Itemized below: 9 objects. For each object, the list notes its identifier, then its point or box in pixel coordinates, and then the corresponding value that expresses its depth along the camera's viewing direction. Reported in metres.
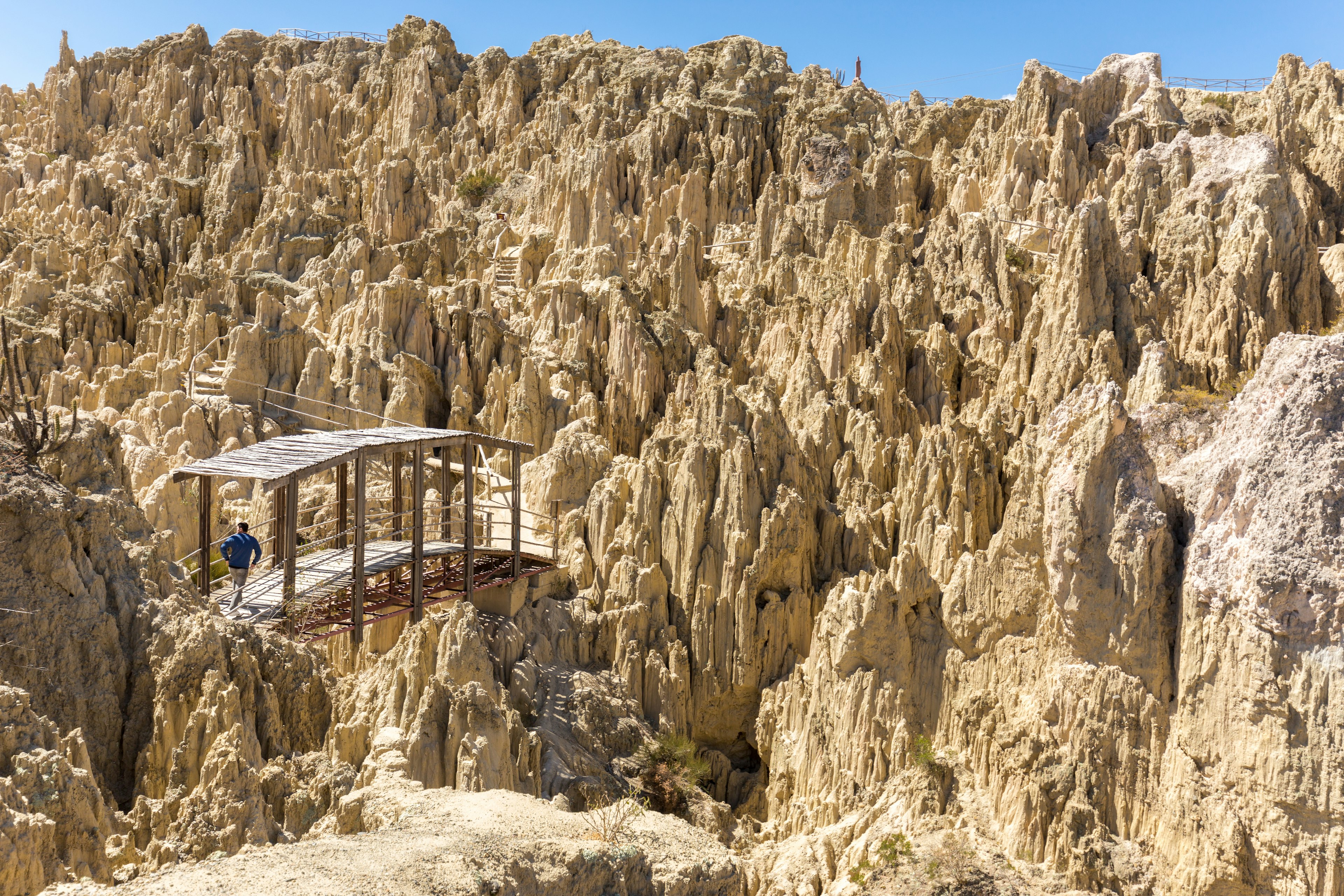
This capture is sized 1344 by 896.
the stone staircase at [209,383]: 31.09
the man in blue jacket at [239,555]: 14.73
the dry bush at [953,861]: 16.17
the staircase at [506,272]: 38.38
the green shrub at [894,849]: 16.69
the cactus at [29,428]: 12.18
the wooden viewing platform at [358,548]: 14.69
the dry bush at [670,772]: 18.14
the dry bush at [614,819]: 11.36
